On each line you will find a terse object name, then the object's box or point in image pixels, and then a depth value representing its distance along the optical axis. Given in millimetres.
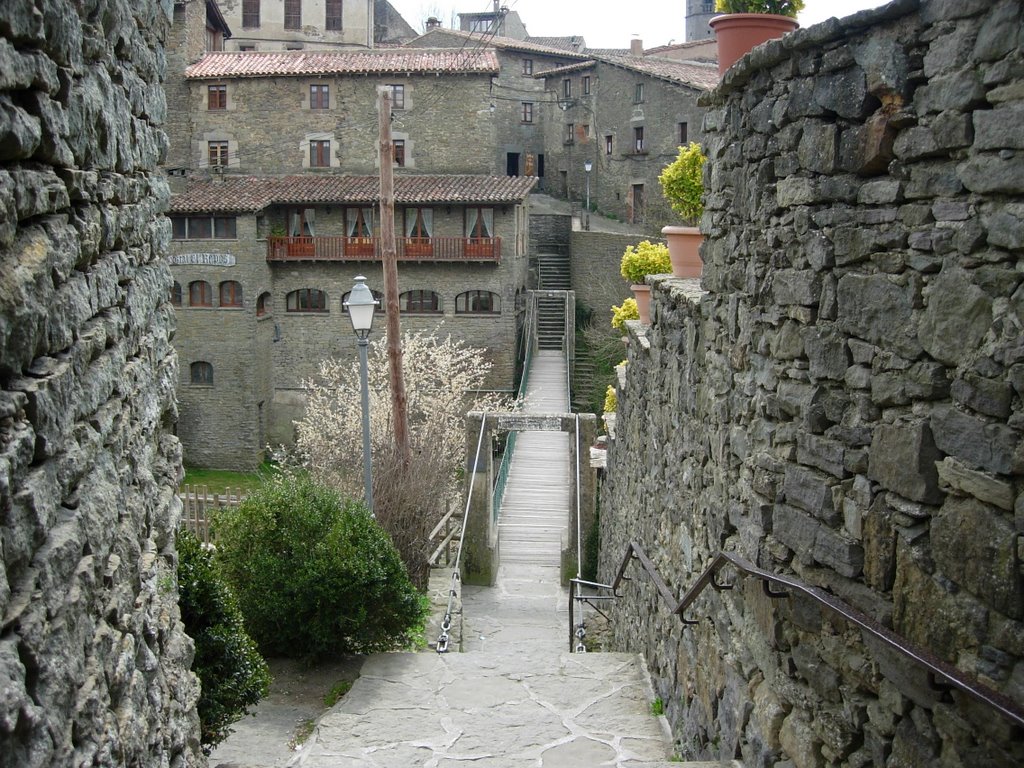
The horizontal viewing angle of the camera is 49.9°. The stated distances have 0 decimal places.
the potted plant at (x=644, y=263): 12938
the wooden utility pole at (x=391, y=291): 17688
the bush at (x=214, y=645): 6203
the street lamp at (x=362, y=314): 11094
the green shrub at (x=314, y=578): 8875
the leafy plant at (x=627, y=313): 14672
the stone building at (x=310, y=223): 33469
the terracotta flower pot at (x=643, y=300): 11844
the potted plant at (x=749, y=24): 6156
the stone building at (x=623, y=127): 40750
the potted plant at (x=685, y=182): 9734
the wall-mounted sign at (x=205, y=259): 33156
